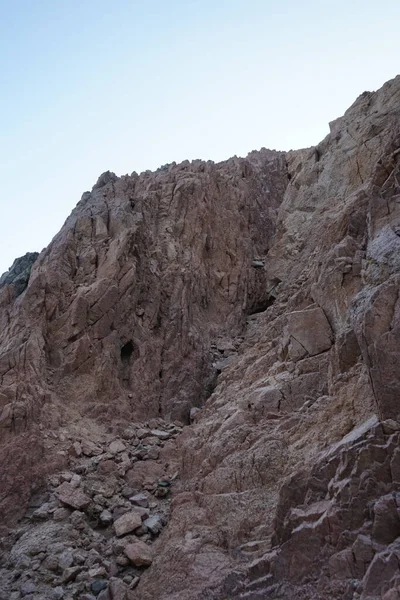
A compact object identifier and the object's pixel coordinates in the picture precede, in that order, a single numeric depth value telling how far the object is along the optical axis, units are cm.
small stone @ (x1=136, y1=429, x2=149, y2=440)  1546
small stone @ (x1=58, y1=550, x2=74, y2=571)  1023
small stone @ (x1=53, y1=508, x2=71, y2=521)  1177
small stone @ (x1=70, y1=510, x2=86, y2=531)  1139
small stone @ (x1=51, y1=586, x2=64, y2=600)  945
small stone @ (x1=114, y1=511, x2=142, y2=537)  1099
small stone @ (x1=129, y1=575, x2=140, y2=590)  932
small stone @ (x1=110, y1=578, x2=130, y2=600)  888
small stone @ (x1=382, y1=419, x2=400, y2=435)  704
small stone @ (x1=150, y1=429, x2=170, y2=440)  1542
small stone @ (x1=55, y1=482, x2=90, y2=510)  1200
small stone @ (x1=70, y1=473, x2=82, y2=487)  1284
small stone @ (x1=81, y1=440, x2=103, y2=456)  1430
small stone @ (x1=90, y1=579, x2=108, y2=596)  945
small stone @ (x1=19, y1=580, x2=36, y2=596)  970
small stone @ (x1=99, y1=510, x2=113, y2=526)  1148
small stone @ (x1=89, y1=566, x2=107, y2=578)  982
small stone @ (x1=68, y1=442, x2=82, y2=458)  1410
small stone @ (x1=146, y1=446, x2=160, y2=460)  1414
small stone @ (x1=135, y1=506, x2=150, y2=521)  1145
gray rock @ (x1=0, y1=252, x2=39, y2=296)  2034
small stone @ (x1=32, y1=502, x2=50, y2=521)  1195
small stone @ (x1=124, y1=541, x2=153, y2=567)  984
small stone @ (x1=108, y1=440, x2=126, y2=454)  1451
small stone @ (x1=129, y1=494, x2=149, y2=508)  1221
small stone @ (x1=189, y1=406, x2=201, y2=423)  1613
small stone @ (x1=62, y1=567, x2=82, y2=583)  990
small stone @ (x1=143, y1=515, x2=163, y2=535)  1081
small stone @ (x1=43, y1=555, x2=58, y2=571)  1030
